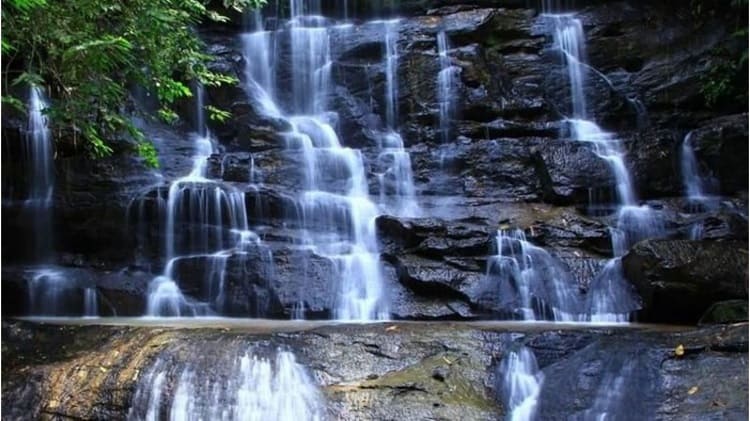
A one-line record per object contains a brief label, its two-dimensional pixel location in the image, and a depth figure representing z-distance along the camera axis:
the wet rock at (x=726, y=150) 10.27
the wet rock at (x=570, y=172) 10.31
